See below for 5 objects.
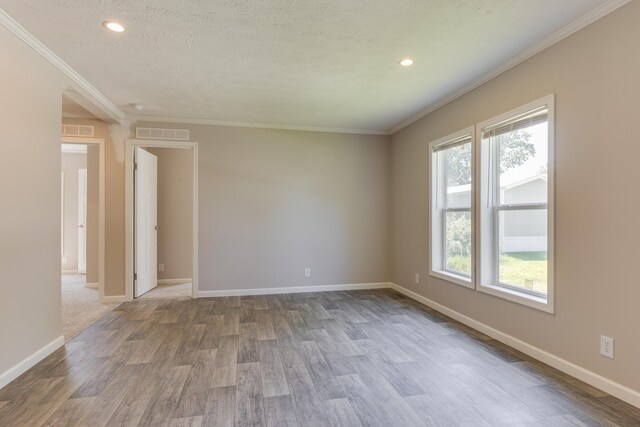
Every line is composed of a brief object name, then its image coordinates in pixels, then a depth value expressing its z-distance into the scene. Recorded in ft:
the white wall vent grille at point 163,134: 13.92
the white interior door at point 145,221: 14.32
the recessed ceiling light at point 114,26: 7.11
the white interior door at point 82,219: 20.11
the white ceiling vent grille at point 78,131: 13.30
